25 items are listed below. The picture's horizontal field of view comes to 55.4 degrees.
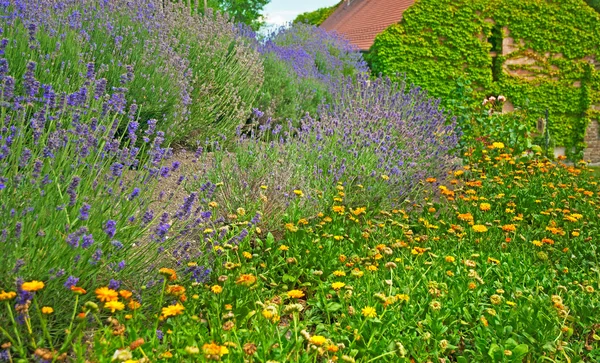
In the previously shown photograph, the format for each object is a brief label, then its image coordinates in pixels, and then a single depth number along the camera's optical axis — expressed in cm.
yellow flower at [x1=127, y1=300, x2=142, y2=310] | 228
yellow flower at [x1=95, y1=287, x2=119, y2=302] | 206
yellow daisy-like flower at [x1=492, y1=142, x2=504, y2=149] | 668
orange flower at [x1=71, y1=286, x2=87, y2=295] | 209
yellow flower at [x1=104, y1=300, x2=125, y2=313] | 202
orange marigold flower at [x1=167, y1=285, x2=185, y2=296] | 240
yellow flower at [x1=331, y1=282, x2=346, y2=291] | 270
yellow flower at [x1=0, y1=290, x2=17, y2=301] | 195
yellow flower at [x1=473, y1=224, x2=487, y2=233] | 390
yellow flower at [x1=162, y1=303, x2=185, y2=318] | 217
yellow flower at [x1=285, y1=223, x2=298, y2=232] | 363
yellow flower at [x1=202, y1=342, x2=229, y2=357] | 203
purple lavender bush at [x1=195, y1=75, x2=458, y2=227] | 434
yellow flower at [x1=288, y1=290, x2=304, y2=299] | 262
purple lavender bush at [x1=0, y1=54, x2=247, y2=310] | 233
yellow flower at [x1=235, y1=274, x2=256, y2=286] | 270
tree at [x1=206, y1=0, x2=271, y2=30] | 3037
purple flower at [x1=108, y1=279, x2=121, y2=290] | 231
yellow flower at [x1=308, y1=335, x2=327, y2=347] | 218
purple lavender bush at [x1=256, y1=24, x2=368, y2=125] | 776
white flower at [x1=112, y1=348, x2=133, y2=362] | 187
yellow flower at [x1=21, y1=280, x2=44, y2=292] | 194
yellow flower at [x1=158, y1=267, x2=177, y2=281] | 237
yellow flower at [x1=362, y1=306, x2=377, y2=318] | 262
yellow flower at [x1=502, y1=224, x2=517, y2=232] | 406
